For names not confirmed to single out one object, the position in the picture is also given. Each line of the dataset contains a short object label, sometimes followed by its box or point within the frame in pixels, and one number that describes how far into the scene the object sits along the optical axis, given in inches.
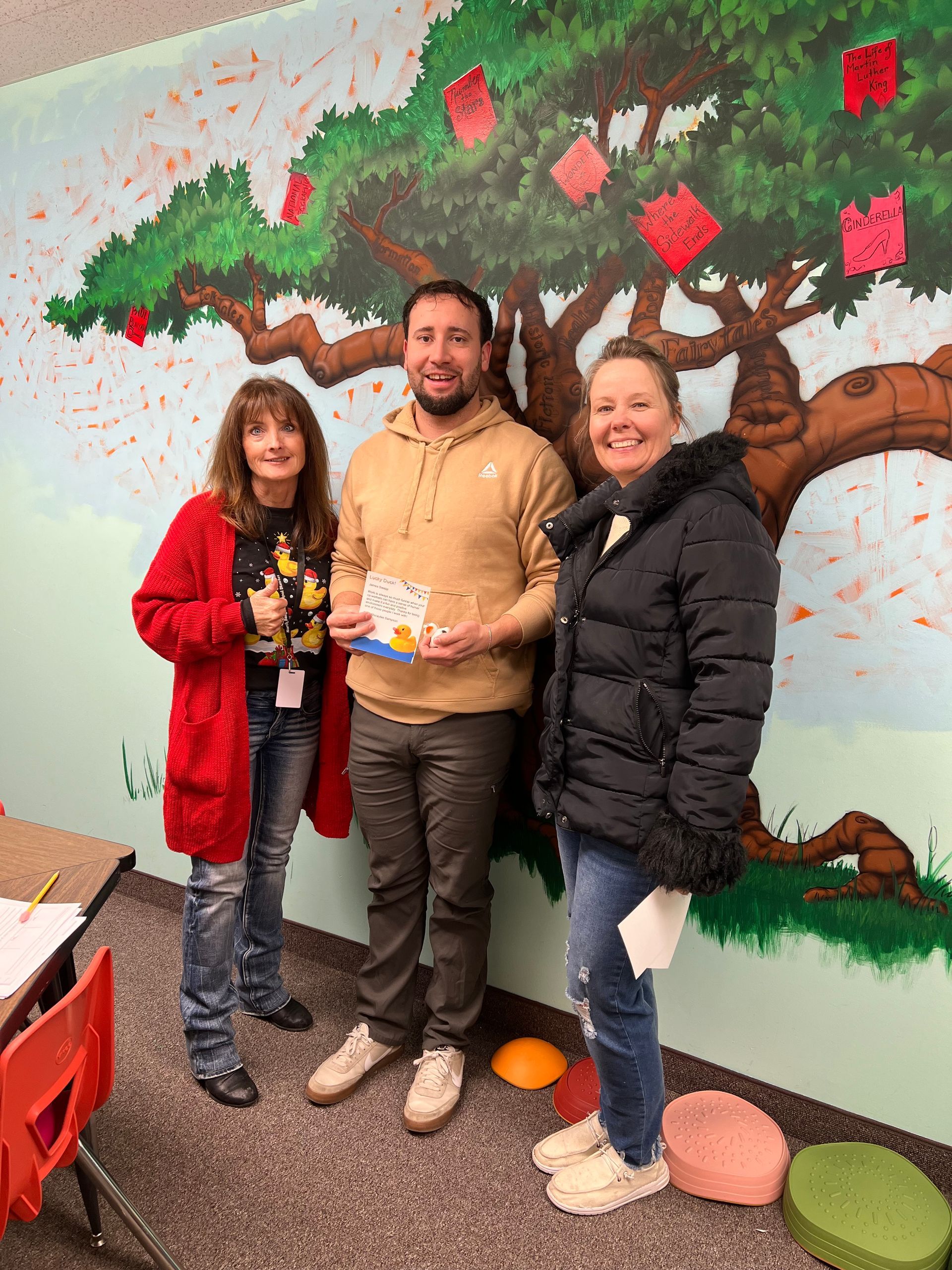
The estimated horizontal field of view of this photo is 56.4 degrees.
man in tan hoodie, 82.7
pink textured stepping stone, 75.8
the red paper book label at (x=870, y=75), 70.1
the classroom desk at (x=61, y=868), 62.7
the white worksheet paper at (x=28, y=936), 53.1
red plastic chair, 47.0
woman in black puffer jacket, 61.6
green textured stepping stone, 68.1
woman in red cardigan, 86.6
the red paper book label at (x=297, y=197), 103.8
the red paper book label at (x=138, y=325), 121.3
